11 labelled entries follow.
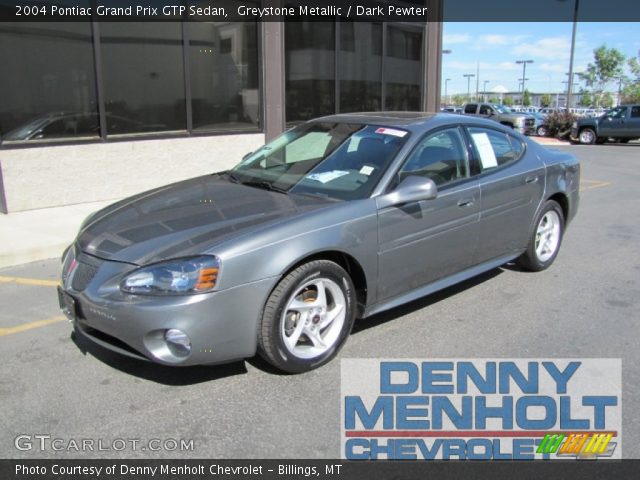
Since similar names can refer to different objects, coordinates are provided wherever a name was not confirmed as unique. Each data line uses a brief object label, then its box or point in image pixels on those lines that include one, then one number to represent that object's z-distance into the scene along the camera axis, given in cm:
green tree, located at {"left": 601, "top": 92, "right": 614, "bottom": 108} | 7322
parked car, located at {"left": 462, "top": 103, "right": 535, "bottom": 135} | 2991
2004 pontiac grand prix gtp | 314
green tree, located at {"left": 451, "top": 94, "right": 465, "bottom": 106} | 12710
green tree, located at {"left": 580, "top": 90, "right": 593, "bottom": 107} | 8292
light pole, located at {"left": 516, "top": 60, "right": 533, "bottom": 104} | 6448
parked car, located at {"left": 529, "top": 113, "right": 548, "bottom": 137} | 3017
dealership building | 836
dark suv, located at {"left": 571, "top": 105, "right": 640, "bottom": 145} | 2414
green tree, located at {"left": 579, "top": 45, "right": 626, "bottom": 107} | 5494
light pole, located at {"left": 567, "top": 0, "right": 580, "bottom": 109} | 2950
